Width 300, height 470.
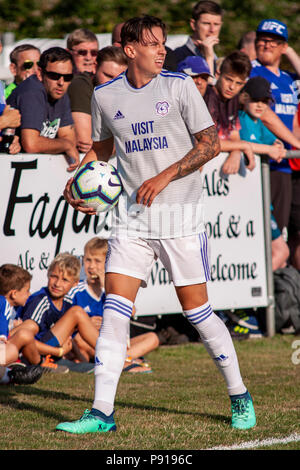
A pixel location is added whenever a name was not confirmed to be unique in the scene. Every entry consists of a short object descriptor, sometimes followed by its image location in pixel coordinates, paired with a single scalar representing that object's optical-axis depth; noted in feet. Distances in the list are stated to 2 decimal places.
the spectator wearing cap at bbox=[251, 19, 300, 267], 71.05
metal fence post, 68.44
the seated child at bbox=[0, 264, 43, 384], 49.14
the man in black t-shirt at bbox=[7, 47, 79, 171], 56.49
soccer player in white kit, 36.29
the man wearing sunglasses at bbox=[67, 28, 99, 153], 61.53
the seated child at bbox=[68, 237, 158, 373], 57.21
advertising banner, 56.44
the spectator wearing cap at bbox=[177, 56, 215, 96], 61.21
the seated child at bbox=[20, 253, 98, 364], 54.03
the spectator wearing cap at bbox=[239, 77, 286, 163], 67.26
